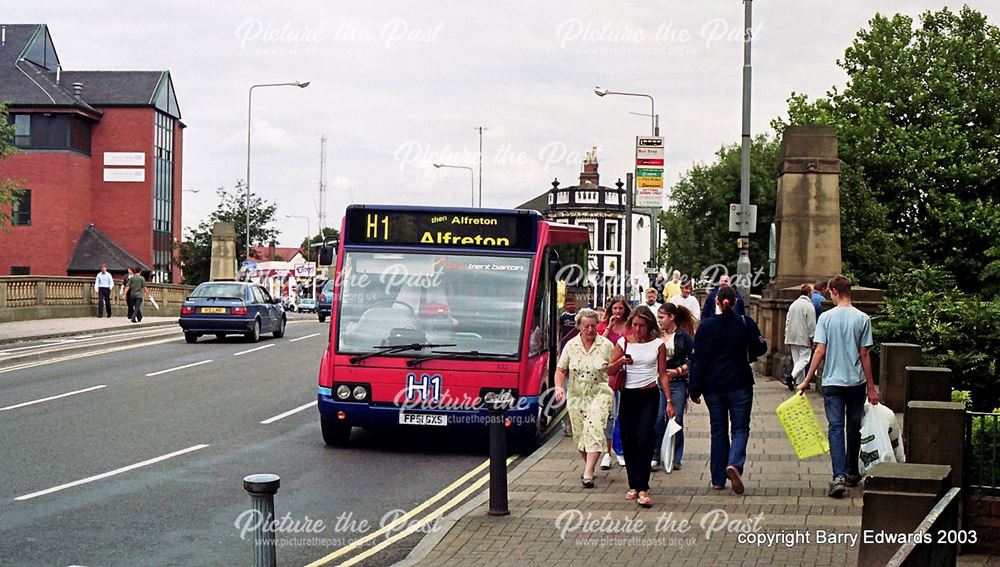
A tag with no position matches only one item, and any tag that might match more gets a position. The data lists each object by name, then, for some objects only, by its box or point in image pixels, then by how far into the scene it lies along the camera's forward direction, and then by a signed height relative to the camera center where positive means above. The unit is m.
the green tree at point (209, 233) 66.56 +1.87
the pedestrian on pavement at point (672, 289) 23.40 -0.28
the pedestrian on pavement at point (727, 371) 10.75 -0.83
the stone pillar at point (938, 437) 8.30 -1.07
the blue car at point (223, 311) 29.52 -1.08
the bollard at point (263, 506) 6.57 -1.28
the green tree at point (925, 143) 44.88 +5.17
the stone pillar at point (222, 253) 51.44 +0.60
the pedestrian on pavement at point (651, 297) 21.17 -0.39
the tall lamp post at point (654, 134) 40.34 +5.64
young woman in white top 10.44 -1.04
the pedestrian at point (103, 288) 39.69 -0.75
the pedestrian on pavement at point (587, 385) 11.27 -1.05
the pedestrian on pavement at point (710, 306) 19.36 -0.49
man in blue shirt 10.46 -0.78
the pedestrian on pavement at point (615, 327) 12.77 -0.56
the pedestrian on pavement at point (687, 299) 20.00 -0.42
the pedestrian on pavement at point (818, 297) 19.23 -0.31
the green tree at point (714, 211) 64.19 +3.60
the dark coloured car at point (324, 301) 44.62 -1.20
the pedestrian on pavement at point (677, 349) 11.96 -0.73
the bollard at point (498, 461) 9.67 -1.50
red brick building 67.56 +5.82
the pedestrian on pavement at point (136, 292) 39.22 -0.84
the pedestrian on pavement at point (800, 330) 17.97 -0.78
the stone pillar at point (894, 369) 12.81 -1.02
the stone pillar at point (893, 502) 6.34 -1.17
